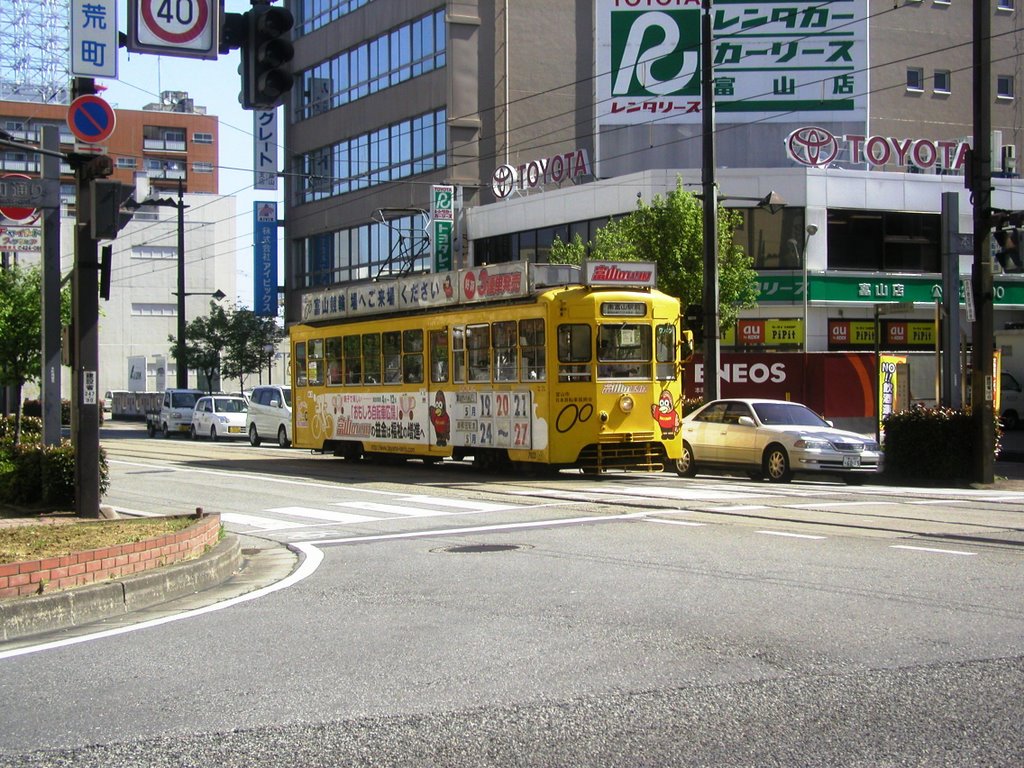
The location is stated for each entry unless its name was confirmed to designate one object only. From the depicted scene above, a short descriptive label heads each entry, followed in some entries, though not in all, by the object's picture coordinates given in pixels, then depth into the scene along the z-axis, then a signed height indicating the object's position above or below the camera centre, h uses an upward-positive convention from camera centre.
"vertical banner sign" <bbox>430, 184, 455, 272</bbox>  45.62 +6.63
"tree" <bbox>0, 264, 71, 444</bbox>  37.34 +1.81
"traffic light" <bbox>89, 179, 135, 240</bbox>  13.66 +2.09
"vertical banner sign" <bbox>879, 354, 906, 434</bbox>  25.77 +0.15
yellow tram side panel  20.52 -0.20
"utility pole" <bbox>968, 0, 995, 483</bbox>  19.75 +2.12
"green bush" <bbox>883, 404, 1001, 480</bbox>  20.41 -0.90
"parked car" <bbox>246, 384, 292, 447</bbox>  38.19 -0.74
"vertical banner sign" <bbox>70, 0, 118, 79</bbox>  13.05 +3.86
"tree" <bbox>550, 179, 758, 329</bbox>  32.59 +3.95
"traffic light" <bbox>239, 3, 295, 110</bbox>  10.93 +3.06
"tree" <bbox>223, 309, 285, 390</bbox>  55.78 +2.18
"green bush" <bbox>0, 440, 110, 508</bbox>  15.80 -1.11
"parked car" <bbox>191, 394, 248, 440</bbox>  44.13 -0.90
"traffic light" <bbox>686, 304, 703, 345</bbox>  23.58 +1.48
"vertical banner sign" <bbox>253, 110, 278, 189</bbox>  50.91 +10.48
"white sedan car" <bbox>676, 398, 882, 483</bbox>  20.56 -0.92
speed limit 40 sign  11.01 +3.38
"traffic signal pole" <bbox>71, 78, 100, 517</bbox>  14.00 +0.25
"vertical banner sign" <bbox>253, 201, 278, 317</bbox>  56.31 +6.28
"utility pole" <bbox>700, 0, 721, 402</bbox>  24.91 +3.36
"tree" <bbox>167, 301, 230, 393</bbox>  55.88 +2.51
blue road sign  13.74 +3.13
